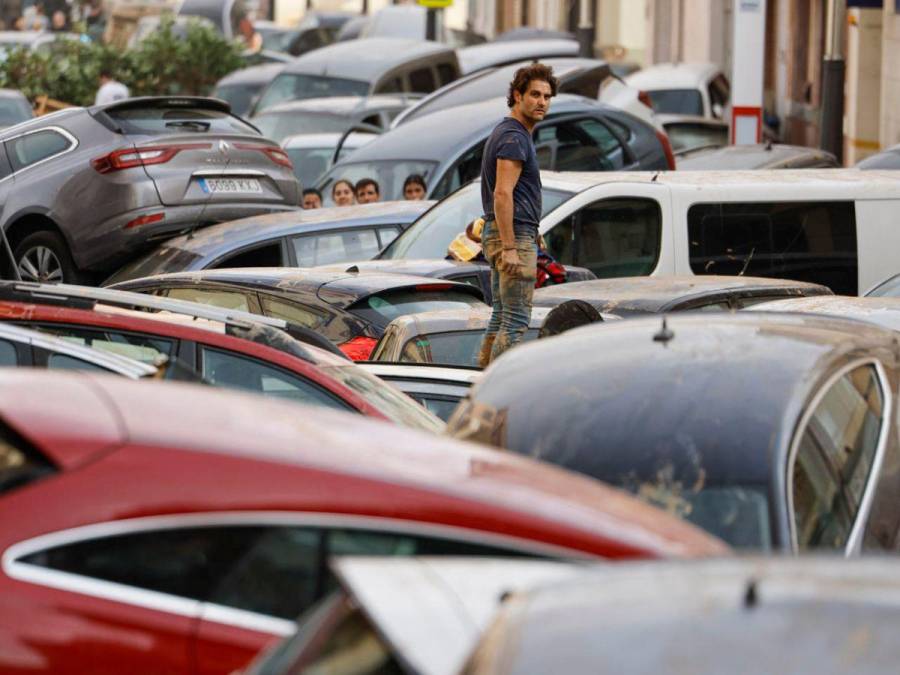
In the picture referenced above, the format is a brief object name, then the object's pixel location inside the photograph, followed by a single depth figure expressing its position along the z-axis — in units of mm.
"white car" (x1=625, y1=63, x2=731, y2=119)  28188
